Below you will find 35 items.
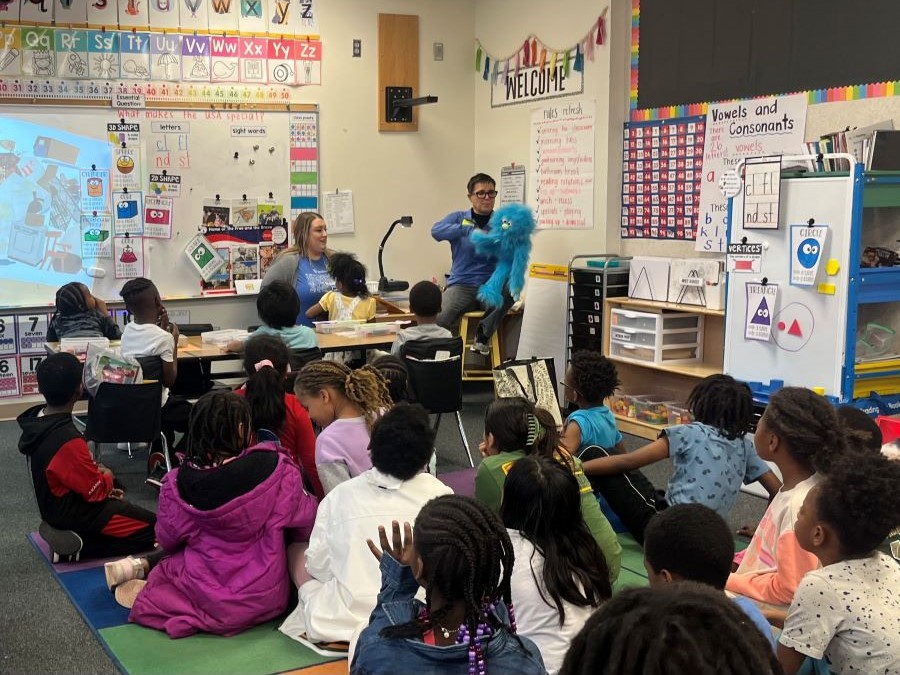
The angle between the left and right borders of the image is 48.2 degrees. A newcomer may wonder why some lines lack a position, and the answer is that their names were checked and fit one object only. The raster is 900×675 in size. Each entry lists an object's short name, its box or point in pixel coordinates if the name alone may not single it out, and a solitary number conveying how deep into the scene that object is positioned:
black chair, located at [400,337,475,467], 5.05
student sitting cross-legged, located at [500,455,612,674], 2.33
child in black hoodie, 3.71
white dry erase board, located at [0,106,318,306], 6.31
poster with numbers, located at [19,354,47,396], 6.43
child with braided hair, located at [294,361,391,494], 3.55
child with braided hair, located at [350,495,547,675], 1.64
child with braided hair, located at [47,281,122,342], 5.39
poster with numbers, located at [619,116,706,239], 5.86
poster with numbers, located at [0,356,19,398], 6.38
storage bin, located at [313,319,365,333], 5.55
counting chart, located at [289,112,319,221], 7.10
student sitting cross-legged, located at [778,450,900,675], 1.88
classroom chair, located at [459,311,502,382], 6.92
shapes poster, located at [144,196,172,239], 6.71
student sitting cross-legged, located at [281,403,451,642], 2.90
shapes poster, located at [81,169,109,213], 6.48
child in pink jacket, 3.15
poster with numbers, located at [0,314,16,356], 6.34
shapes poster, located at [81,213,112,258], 6.52
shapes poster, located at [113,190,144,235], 6.61
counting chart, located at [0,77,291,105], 6.26
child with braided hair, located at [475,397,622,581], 3.06
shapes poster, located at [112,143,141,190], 6.56
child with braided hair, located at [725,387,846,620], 2.84
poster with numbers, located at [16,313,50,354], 6.38
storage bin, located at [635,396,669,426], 5.87
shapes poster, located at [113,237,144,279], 6.64
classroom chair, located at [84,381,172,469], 4.55
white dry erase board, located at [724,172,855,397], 4.35
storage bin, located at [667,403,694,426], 5.71
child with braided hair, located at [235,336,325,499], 3.93
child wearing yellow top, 5.75
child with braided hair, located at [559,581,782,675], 0.80
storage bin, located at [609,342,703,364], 5.87
